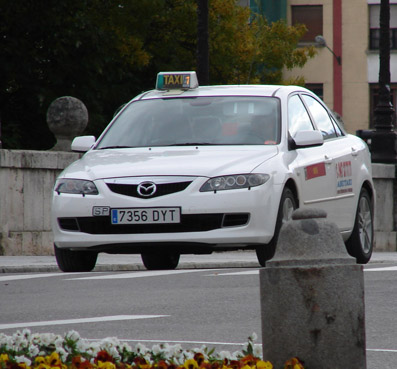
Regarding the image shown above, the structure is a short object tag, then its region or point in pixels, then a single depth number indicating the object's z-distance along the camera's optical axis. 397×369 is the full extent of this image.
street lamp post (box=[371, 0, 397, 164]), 52.94
